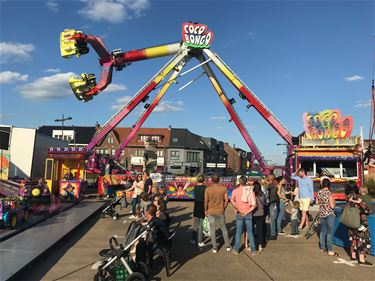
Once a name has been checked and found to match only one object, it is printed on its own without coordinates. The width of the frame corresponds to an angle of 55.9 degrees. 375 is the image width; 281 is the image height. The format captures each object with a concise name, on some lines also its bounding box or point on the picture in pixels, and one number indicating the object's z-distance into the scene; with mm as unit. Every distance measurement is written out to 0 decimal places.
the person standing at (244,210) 7691
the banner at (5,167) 18709
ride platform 6078
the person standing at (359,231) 6930
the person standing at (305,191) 9945
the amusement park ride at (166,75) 24469
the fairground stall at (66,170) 16719
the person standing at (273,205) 9359
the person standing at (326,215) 7707
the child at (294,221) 9750
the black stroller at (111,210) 12240
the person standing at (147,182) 11491
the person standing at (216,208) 7797
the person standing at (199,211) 8195
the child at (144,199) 8930
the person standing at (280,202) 9888
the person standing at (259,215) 8023
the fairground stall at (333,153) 17344
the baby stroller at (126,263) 5293
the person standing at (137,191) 11789
